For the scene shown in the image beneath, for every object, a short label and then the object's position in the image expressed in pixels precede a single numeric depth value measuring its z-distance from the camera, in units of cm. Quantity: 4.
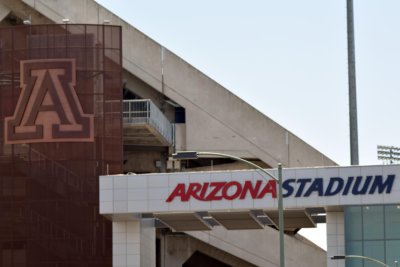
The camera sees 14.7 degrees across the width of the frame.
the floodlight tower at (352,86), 7944
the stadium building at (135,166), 6869
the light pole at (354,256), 6383
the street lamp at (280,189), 5100
